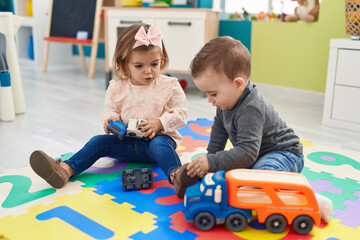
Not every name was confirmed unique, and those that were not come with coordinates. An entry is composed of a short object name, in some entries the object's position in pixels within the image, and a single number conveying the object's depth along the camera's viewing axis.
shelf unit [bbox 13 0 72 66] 3.72
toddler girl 1.22
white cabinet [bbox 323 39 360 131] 1.83
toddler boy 0.95
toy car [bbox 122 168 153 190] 1.14
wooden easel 3.21
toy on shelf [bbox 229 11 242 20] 2.78
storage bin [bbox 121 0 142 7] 2.74
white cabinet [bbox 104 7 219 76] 2.49
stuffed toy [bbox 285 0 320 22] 2.34
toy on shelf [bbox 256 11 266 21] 2.64
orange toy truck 0.89
